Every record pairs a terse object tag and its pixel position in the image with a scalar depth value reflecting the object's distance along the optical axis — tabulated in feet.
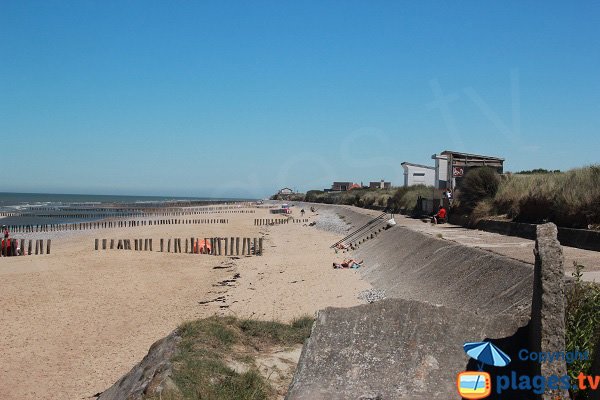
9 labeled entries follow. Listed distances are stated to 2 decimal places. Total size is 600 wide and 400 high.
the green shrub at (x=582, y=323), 15.30
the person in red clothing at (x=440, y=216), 82.12
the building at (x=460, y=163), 93.80
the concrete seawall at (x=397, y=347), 16.92
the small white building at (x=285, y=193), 519.11
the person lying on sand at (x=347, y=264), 63.31
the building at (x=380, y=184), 301.76
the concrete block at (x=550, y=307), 14.43
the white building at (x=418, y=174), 178.87
